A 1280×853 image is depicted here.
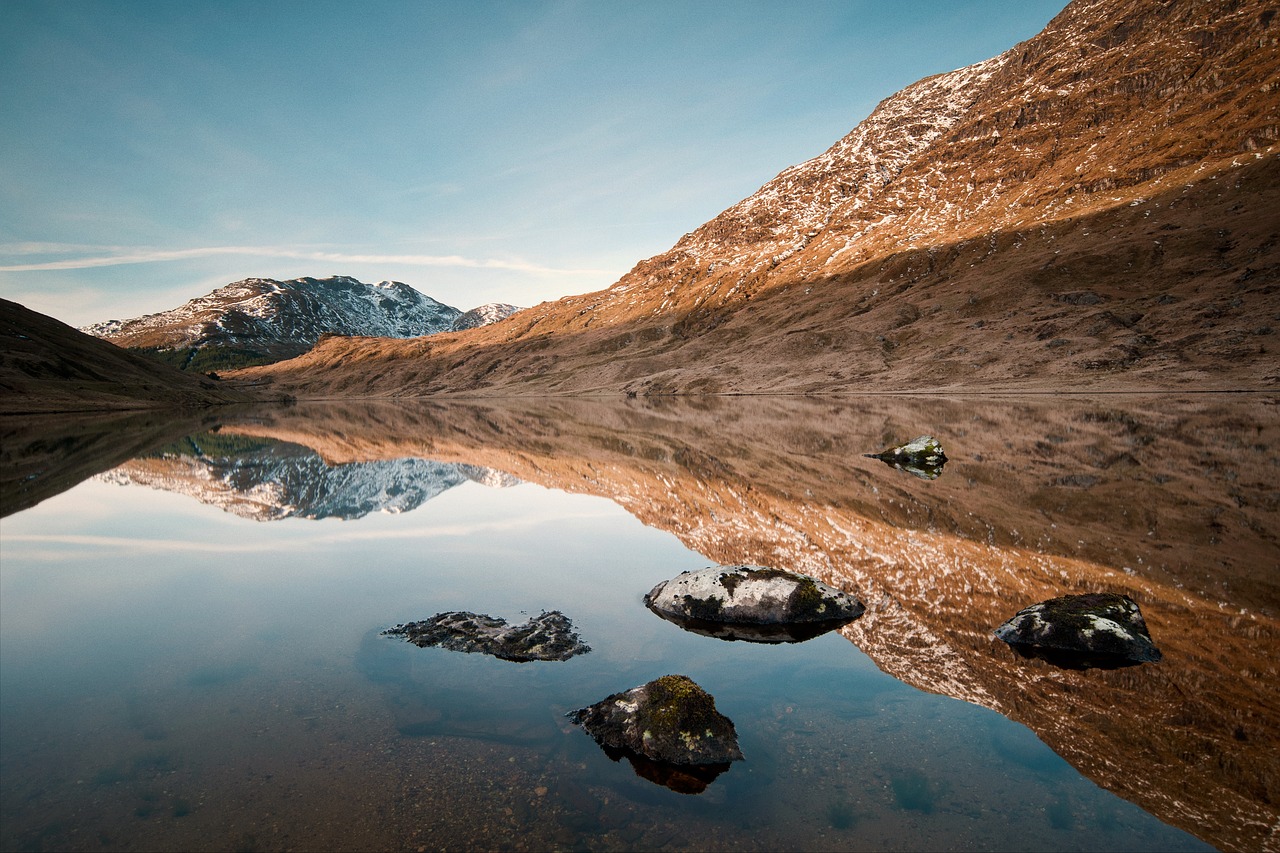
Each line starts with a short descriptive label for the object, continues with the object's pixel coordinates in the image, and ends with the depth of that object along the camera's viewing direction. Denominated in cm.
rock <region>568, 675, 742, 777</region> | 828
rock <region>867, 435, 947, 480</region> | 3138
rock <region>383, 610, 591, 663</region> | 1171
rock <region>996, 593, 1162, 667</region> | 1071
